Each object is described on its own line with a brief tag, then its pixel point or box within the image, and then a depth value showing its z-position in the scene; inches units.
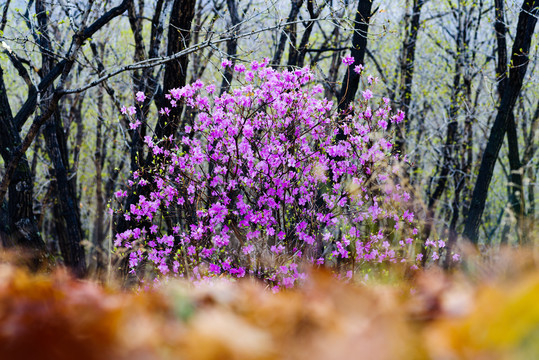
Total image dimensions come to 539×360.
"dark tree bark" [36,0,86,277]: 730.8
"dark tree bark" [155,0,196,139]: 551.2
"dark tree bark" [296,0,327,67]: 647.1
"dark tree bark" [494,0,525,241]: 740.6
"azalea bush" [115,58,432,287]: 414.6
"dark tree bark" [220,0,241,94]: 759.2
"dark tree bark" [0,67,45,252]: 501.0
